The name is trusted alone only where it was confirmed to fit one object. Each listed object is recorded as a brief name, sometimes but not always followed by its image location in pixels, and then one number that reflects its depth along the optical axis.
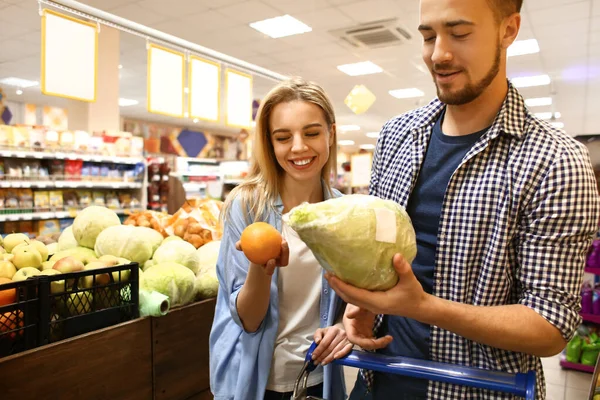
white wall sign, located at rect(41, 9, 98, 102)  3.59
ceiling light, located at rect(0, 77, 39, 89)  11.00
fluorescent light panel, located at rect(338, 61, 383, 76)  9.40
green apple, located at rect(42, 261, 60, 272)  2.19
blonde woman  1.56
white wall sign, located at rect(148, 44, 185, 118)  4.50
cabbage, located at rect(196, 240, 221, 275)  2.90
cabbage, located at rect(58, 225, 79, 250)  2.86
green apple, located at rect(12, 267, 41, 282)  1.96
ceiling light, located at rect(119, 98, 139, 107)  13.45
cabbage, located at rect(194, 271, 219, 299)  2.67
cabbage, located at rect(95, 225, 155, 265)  2.54
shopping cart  1.03
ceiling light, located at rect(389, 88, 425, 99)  11.81
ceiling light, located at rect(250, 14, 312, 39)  6.95
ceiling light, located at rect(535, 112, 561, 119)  14.47
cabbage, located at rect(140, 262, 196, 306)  2.40
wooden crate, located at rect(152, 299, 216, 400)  2.30
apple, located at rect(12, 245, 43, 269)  2.12
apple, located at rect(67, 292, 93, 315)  2.00
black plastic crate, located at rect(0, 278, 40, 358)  1.75
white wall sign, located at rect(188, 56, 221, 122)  4.85
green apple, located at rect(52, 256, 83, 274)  2.08
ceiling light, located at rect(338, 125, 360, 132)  18.42
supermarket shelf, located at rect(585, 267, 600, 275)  4.49
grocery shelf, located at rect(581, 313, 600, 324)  4.39
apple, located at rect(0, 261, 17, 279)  2.01
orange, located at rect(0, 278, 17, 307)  1.75
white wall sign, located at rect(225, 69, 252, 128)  5.38
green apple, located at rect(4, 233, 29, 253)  2.51
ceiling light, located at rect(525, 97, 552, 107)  12.38
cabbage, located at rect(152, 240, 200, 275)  2.67
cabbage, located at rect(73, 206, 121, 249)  2.72
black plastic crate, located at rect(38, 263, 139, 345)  1.86
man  1.04
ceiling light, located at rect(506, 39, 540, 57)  7.80
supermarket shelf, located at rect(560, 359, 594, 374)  4.35
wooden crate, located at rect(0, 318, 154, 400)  1.72
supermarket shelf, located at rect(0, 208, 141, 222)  4.89
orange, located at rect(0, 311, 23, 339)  1.75
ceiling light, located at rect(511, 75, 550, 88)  10.15
